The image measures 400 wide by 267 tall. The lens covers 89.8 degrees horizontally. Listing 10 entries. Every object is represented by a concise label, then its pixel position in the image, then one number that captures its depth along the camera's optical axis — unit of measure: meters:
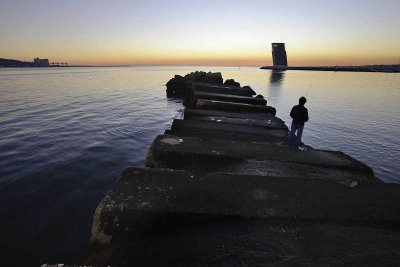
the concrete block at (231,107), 7.89
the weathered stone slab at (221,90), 11.97
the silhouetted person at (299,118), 5.81
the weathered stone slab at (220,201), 1.69
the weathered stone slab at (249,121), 5.92
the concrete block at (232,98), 9.18
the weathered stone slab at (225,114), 6.53
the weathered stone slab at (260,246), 1.52
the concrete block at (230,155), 3.09
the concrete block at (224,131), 4.95
